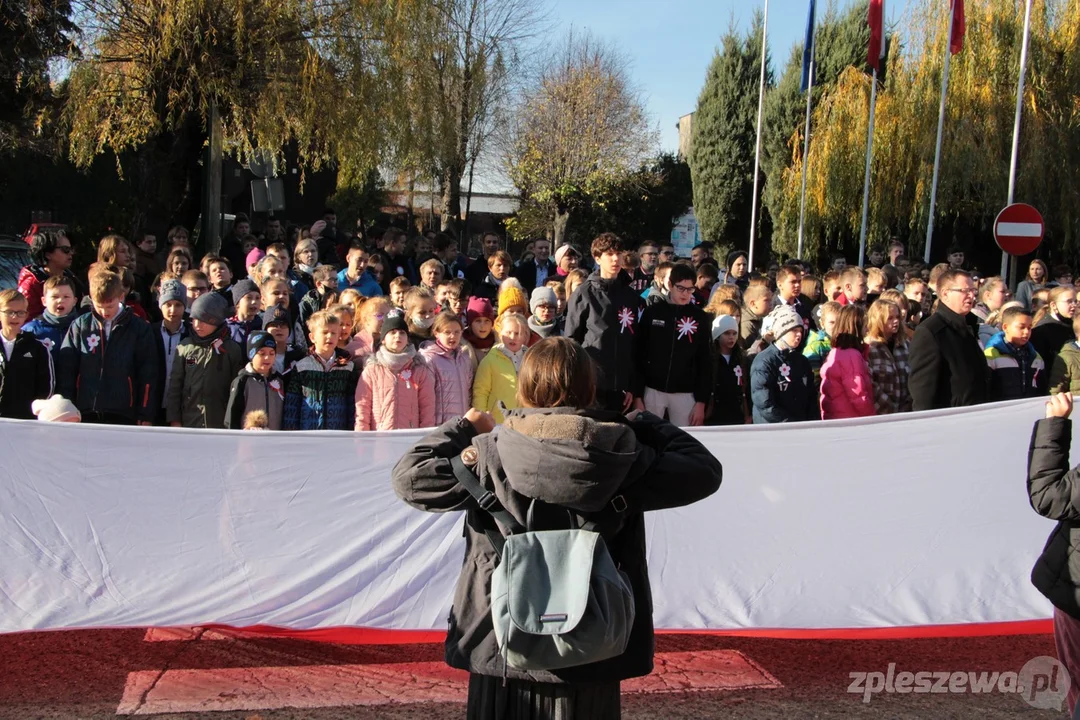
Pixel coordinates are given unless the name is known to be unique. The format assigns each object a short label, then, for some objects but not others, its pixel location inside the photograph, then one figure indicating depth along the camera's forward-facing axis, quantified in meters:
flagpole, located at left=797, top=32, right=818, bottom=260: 24.39
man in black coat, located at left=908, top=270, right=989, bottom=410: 6.37
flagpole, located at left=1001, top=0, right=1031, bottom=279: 18.92
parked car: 11.21
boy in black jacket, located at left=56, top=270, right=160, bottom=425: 6.43
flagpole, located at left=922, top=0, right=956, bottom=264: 20.16
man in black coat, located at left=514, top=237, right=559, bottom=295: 12.69
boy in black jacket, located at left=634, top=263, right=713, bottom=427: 7.46
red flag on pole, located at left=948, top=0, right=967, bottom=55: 21.22
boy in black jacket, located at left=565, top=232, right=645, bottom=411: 7.48
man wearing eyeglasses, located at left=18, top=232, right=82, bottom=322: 8.06
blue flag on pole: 25.05
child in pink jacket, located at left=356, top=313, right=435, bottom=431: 6.21
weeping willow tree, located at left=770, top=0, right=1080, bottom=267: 22.55
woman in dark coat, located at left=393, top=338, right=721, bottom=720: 2.86
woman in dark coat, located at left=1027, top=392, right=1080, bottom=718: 3.74
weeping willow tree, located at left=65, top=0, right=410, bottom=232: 12.96
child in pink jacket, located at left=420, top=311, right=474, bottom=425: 6.49
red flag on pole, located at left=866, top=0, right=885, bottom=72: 22.33
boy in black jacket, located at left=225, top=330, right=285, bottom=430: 6.16
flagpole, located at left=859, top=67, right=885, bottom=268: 21.86
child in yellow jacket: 6.68
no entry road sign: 15.59
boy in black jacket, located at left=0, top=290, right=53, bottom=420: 6.09
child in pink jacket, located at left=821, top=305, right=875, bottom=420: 7.17
